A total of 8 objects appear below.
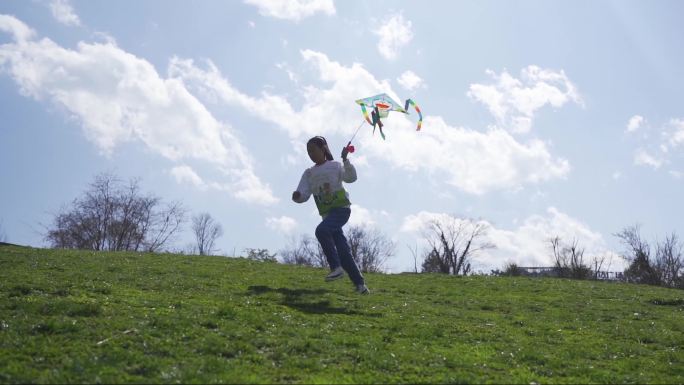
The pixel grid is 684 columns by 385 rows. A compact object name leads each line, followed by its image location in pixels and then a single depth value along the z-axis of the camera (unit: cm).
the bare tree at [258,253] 5223
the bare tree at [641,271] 5244
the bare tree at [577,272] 4056
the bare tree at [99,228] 6588
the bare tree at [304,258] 10094
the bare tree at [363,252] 10169
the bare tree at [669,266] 6700
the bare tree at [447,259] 8050
